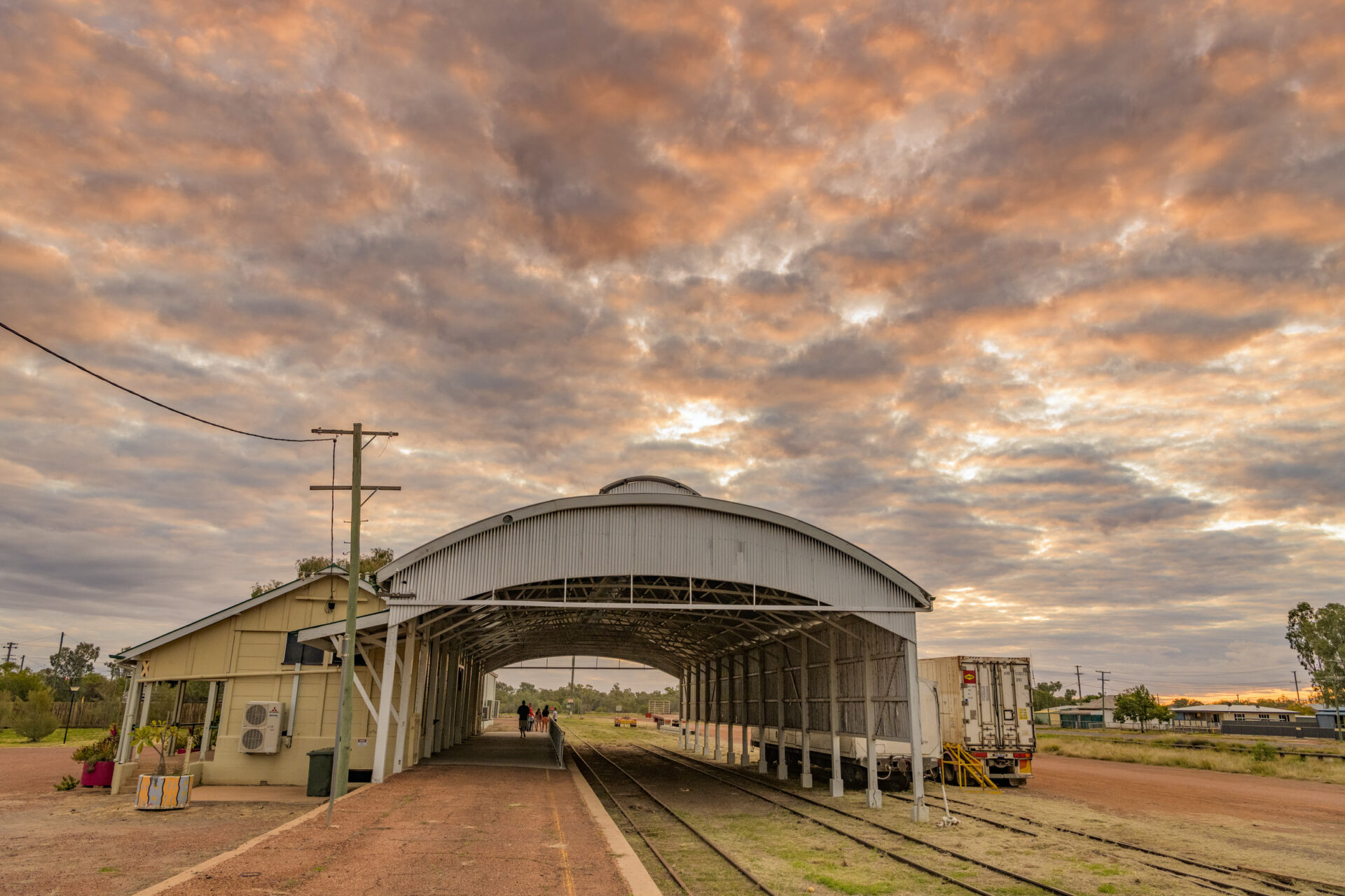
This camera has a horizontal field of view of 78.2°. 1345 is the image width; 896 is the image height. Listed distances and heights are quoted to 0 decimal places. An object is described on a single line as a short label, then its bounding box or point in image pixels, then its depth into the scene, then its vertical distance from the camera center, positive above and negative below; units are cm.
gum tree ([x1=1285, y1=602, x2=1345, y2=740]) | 7794 +286
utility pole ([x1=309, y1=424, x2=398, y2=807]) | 1544 +38
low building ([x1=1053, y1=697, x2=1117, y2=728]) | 9911 -507
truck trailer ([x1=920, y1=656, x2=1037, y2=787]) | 2461 -122
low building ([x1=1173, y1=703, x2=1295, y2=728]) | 8844 -396
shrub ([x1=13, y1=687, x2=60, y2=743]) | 4091 -303
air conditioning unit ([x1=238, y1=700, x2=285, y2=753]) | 1978 -156
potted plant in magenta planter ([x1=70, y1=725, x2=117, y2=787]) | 1962 -238
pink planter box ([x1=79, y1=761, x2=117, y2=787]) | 1961 -266
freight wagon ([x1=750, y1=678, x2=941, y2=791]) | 2156 -215
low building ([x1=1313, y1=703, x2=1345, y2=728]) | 7012 -321
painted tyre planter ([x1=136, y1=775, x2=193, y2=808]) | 1580 -245
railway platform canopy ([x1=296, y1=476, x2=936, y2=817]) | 1870 +183
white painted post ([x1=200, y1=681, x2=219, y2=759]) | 2009 -131
